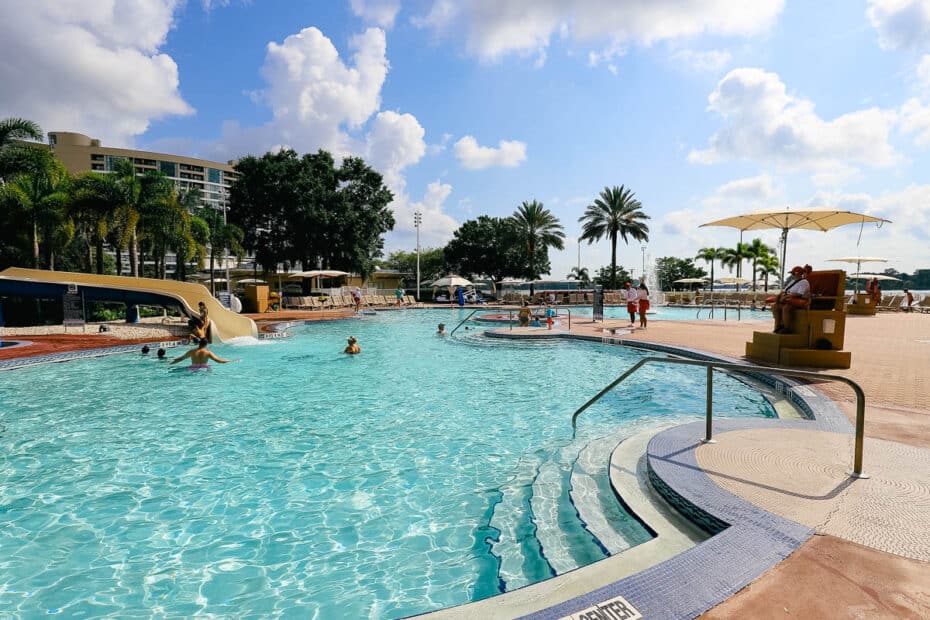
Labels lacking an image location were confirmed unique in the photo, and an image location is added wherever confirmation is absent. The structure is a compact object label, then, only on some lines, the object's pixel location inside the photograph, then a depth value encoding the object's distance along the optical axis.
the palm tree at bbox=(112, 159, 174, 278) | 24.58
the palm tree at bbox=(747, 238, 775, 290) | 59.31
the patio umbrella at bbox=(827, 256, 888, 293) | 26.58
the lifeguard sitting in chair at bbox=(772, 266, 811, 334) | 8.35
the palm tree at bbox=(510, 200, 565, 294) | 48.97
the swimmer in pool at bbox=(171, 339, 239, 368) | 10.90
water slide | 15.05
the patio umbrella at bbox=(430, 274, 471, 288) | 34.13
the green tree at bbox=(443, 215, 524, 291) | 52.12
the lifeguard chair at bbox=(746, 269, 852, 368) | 8.22
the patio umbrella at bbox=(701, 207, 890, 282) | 13.60
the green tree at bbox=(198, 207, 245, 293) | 37.77
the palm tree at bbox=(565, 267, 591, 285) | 69.81
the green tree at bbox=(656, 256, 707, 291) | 67.61
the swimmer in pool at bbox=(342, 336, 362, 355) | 13.43
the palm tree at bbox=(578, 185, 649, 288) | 42.44
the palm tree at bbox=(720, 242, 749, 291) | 58.94
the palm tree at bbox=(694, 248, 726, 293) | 67.38
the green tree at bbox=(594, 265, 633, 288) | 59.32
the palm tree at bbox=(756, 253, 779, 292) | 60.63
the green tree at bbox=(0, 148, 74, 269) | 22.83
